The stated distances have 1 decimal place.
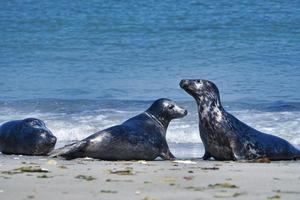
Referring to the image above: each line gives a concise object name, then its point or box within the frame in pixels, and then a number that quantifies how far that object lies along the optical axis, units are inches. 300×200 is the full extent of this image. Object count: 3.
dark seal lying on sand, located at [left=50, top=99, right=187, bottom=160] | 724.7
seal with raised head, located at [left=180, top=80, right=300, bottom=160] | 748.6
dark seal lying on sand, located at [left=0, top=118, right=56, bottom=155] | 773.9
